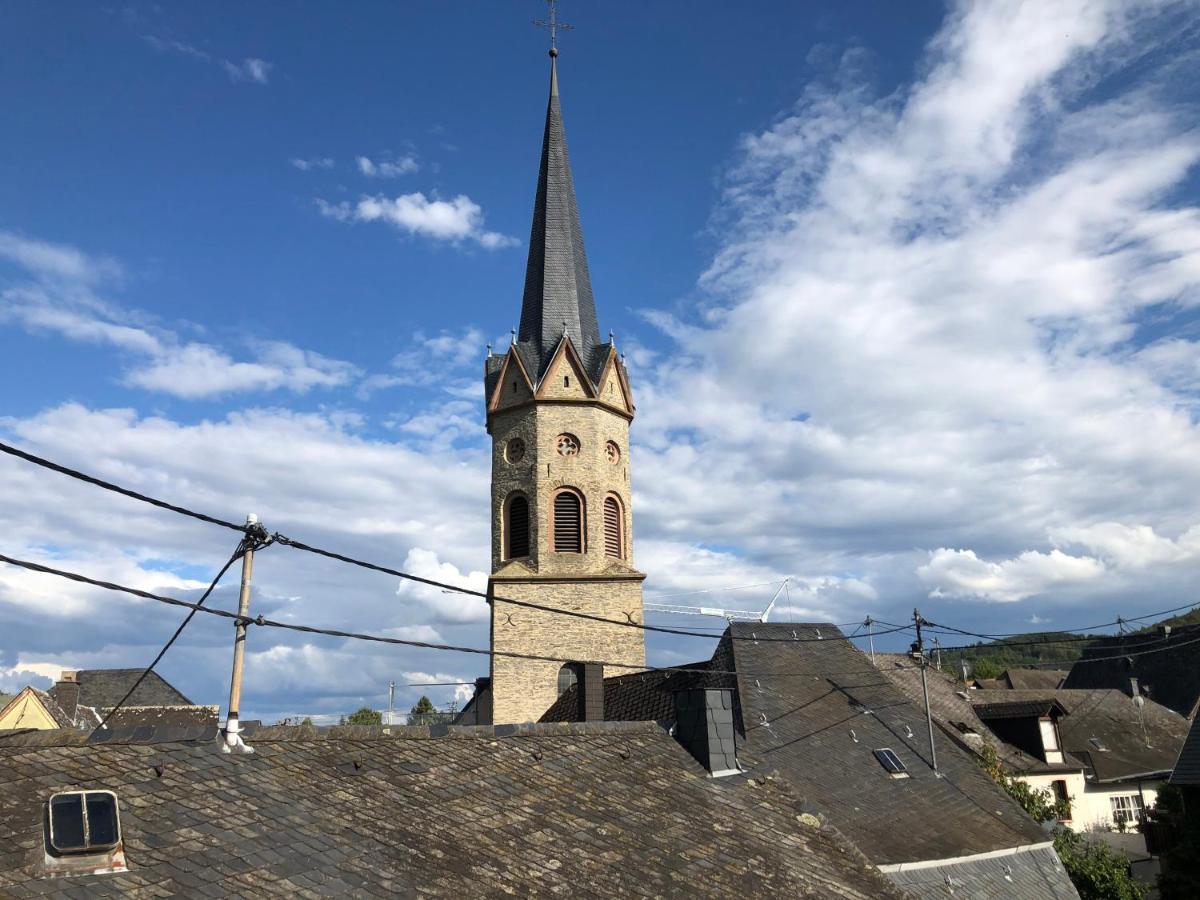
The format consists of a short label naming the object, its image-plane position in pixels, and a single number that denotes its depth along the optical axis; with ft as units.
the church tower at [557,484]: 103.78
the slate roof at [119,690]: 180.45
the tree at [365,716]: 287.03
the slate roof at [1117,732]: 125.39
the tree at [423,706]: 284.61
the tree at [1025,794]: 91.12
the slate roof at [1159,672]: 173.06
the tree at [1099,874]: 76.79
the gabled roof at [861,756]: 69.72
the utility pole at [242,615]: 38.70
